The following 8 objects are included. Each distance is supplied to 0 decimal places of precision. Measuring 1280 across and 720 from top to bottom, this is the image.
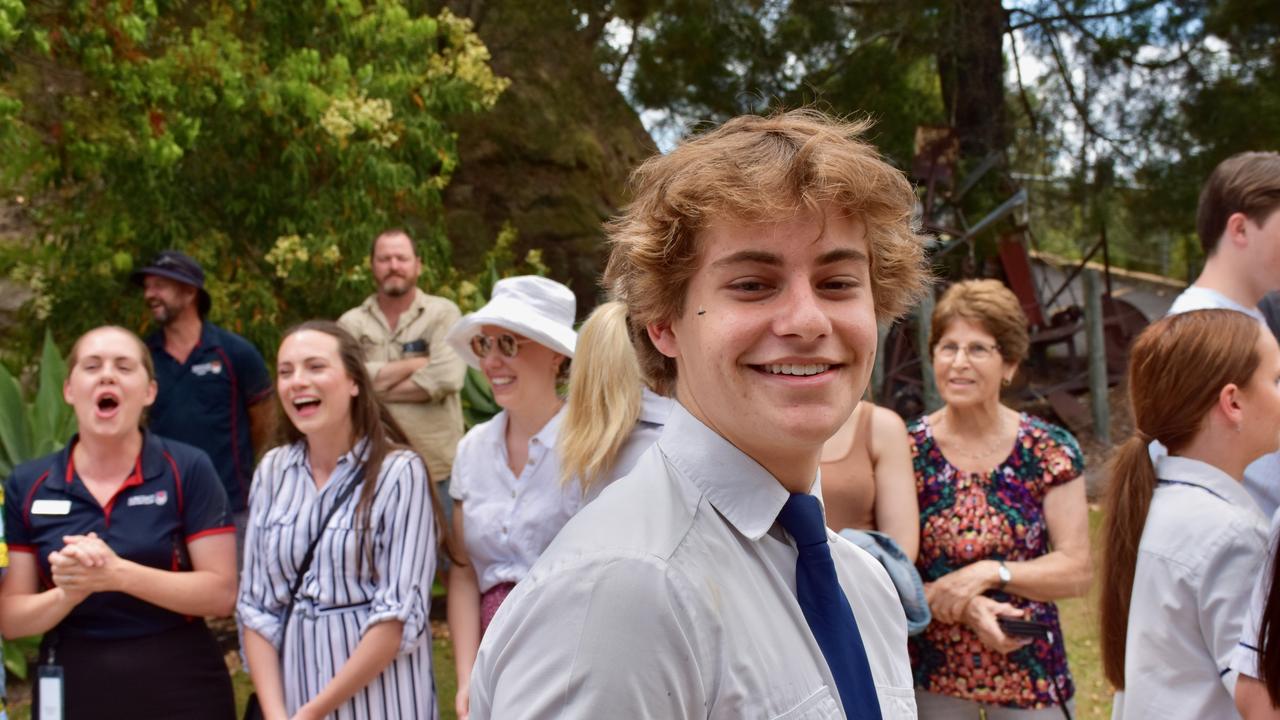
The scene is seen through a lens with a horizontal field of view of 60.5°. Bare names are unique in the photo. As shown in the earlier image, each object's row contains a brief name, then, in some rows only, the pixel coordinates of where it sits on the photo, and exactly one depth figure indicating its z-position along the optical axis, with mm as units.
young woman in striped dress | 3289
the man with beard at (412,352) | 6016
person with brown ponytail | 2381
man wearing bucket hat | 5543
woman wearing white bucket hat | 3324
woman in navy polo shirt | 3334
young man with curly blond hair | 1252
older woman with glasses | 3293
